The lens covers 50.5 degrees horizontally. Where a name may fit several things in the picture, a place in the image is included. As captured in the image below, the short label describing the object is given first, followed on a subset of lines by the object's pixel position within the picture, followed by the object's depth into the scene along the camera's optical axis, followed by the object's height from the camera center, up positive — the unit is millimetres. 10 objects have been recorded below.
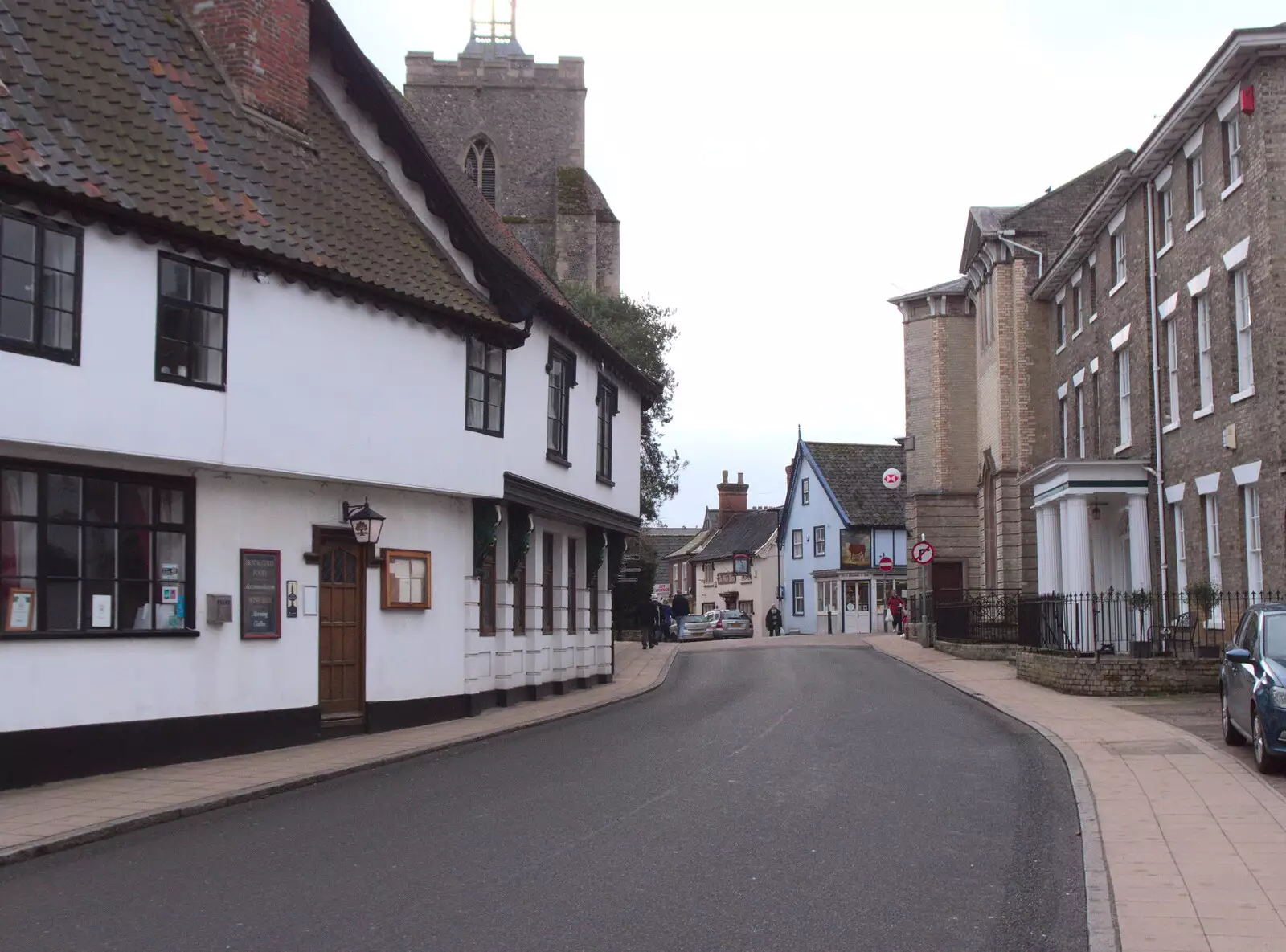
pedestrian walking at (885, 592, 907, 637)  54219 -840
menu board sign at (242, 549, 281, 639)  15523 -25
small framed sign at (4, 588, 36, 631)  12766 -164
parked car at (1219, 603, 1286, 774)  12086 -963
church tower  59781 +20613
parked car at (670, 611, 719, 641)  58625 -1747
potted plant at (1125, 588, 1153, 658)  21906 -517
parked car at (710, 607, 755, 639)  62562 -1746
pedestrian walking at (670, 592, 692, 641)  53594 -906
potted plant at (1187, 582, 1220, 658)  21094 -308
